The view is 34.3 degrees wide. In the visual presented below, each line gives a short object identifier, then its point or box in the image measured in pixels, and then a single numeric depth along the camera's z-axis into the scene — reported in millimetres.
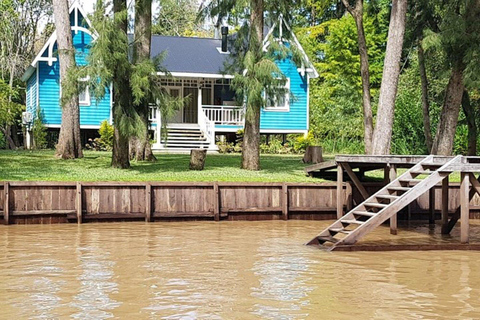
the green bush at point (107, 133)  35219
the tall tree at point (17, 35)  41844
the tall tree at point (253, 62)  22656
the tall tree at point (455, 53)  24109
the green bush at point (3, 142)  36725
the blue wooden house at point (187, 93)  35281
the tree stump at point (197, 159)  23172
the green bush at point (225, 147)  35150
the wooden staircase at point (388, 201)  14914
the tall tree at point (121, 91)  21688
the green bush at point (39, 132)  34906
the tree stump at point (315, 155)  27438
